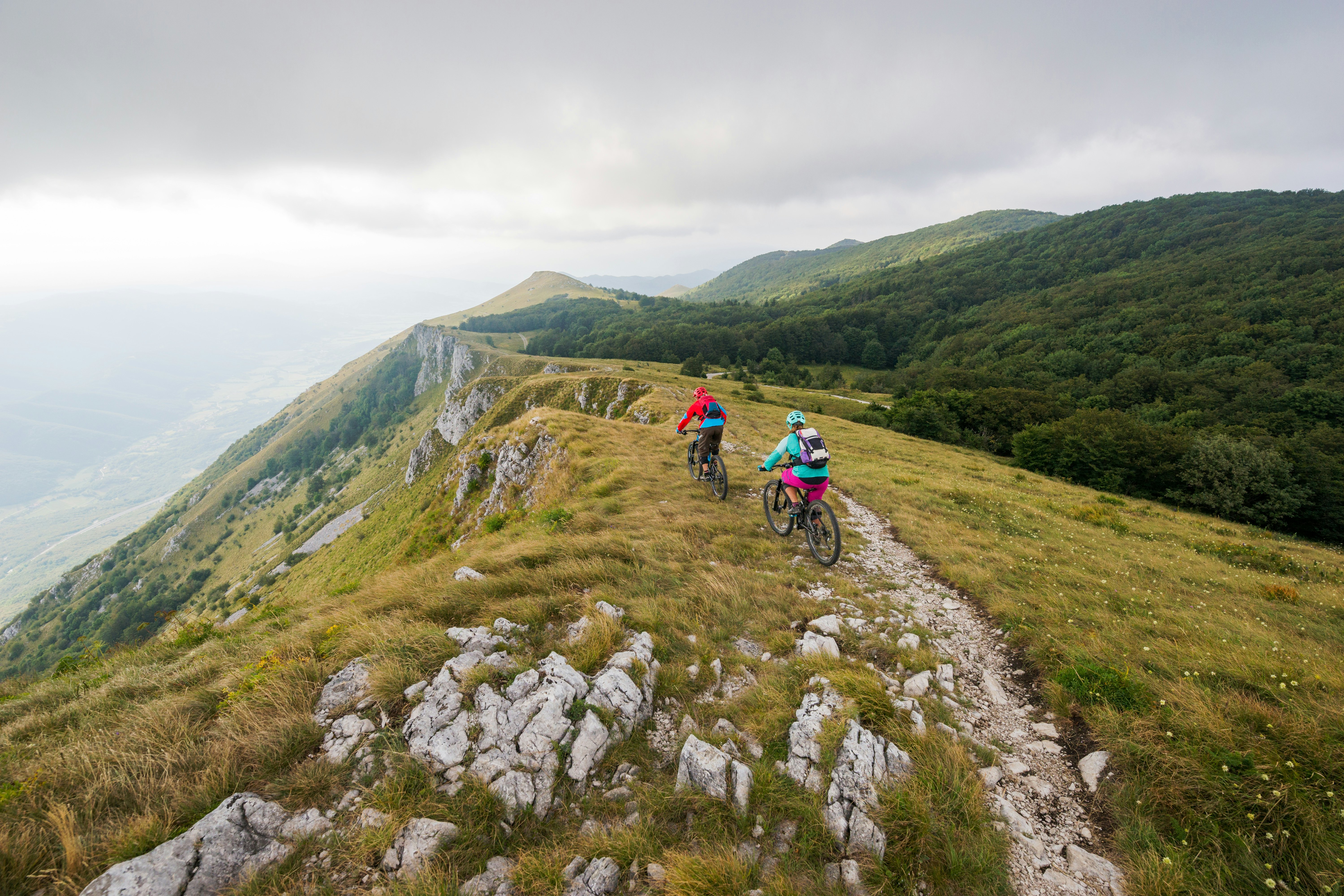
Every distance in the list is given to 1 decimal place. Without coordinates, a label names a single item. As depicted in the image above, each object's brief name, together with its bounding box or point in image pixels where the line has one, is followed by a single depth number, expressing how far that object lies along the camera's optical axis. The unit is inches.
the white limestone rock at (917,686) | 245.0
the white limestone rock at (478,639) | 248.7
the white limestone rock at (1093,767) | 192.2
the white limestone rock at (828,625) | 294.2
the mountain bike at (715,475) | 564.4
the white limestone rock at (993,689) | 249.6
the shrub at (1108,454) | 1571.1
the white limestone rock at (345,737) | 190.4
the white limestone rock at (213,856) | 139.9
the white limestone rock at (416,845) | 156.8
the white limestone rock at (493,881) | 154.6
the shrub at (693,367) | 3951.8
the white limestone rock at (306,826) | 163.0
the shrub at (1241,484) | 1353.3
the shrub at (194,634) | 297.7
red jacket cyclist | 573.3
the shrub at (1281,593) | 391.9
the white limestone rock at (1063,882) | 158.9
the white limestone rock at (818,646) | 268.2
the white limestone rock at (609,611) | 283.3
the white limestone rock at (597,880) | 158.1
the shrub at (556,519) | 444.8
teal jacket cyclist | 419.5
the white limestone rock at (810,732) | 195.0
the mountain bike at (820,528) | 400.2
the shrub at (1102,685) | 221.3
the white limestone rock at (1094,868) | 157.4
